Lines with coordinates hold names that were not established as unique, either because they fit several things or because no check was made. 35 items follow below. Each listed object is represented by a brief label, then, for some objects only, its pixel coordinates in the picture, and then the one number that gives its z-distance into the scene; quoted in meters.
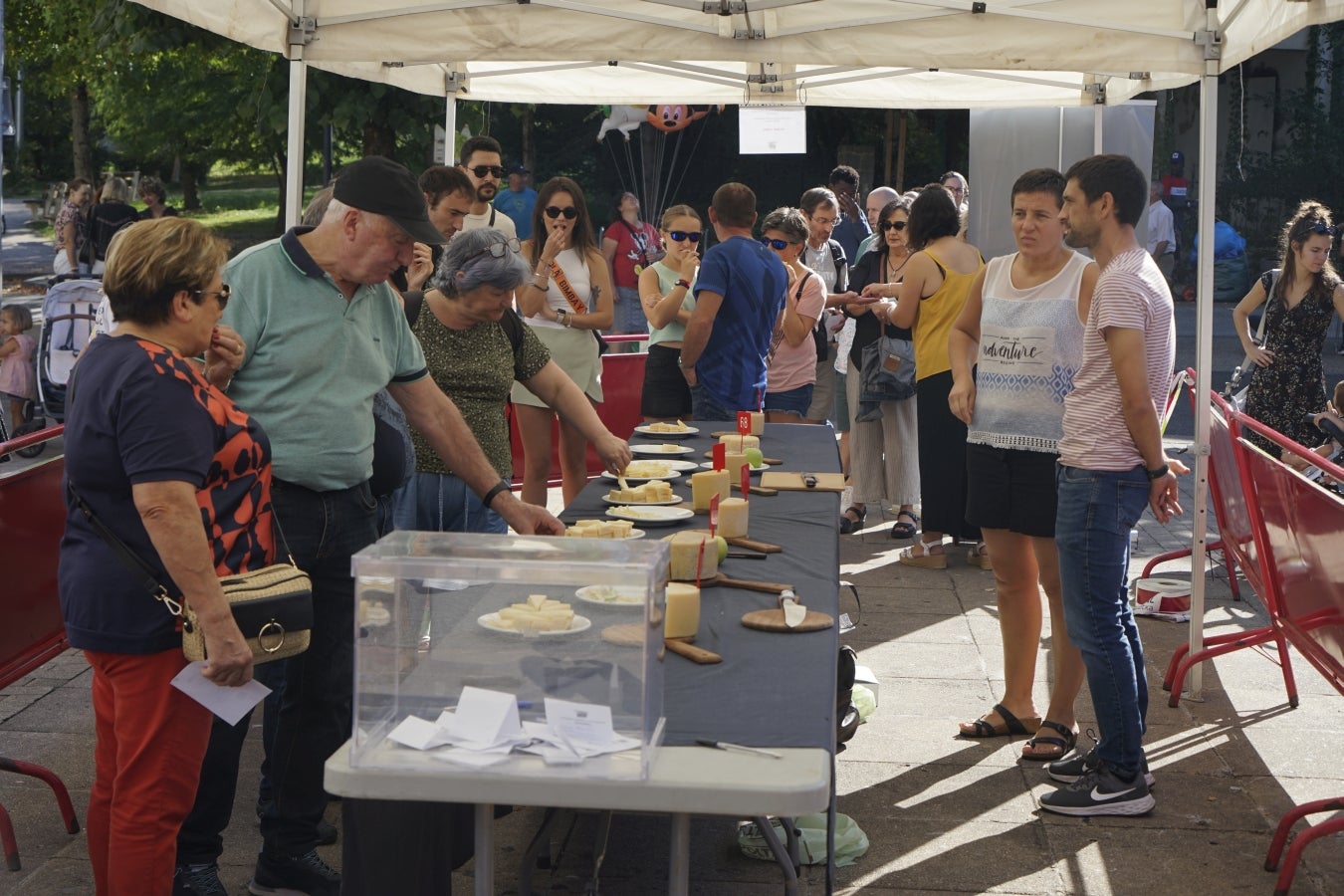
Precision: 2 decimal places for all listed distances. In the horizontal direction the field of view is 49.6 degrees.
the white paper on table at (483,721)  2.48
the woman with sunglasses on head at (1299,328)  7.90
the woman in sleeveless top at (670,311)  7.09
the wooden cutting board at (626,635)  2.43
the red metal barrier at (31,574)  4.12
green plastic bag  4.00
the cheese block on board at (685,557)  3.58
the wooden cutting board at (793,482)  5.12
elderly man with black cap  3.52
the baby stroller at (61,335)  10.12
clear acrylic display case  2.43
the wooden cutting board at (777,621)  3.28
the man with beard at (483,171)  7.21
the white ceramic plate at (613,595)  2.41
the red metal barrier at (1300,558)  4.07
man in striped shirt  4.16
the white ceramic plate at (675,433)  6.23
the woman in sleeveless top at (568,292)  6.92
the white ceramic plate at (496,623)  2.47
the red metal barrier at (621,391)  9.37
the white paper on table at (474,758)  2.43
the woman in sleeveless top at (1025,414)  4.69
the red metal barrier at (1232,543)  5.39
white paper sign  9.88
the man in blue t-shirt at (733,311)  6.59
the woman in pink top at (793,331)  7.46
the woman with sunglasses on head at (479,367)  4.45
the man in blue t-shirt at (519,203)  14.04
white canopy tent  5.37
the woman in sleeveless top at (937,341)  6.94
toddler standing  10.91
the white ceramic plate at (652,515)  4.34
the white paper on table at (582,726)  2.46
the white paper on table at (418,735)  2.48
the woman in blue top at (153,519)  2.94
